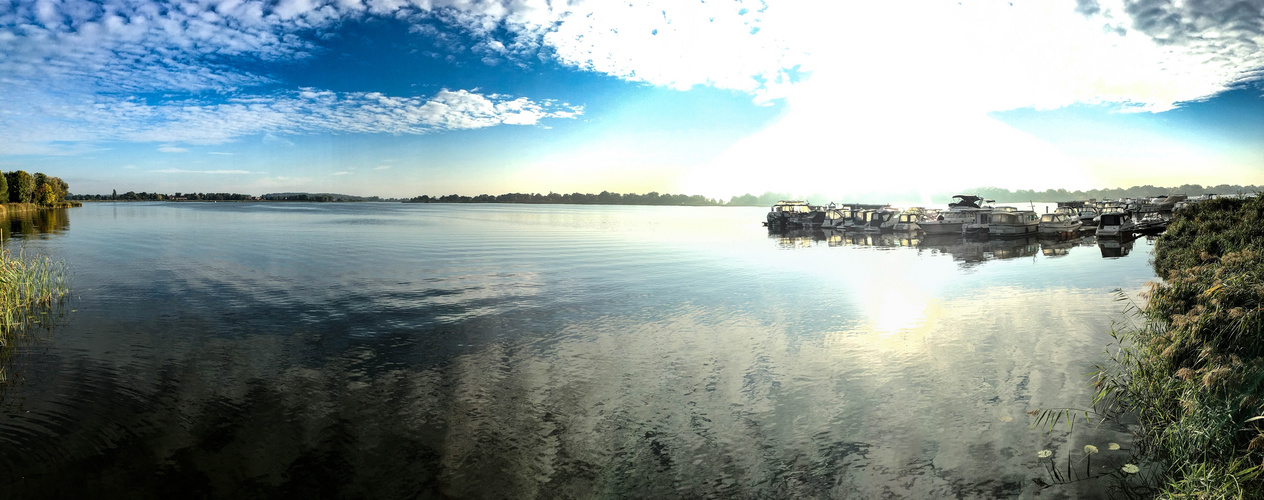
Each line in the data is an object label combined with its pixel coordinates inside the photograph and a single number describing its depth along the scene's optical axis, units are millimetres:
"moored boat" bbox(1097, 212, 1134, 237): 56938
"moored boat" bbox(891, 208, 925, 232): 69500
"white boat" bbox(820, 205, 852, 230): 75156
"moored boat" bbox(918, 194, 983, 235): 62156
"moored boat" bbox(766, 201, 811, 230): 81750
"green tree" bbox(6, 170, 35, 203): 133875
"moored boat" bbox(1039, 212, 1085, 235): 60438
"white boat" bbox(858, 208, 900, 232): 70562
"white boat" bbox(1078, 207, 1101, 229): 71562
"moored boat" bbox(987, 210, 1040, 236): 56906
